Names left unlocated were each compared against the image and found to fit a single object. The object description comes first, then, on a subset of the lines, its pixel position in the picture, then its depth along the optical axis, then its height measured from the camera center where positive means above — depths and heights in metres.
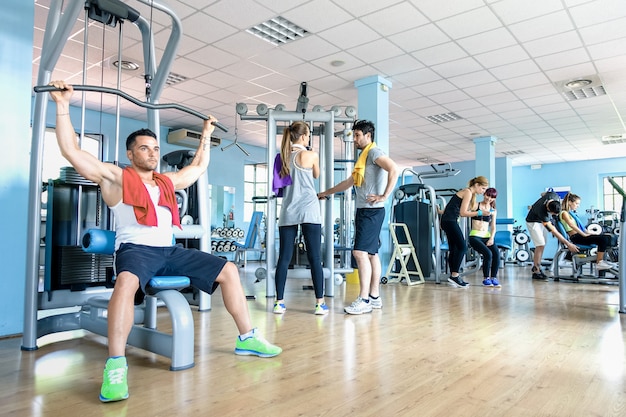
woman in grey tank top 3.14 +0.09
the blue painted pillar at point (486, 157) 9.66 +1.51
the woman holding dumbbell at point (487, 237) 5.23 -0.14
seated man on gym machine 1.63 -0.07
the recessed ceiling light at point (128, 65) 5.61 +2.03
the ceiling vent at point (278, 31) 4.54 +2.04
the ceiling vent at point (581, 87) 6.09 +1.98
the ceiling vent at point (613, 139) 9.50 +1.91
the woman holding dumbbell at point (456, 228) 5.14 -0.03
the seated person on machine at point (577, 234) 5.33 -0.10
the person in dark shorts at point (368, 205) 3.18 +0.14
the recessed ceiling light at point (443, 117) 7.90 +1.94
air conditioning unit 8.62 +1.70
